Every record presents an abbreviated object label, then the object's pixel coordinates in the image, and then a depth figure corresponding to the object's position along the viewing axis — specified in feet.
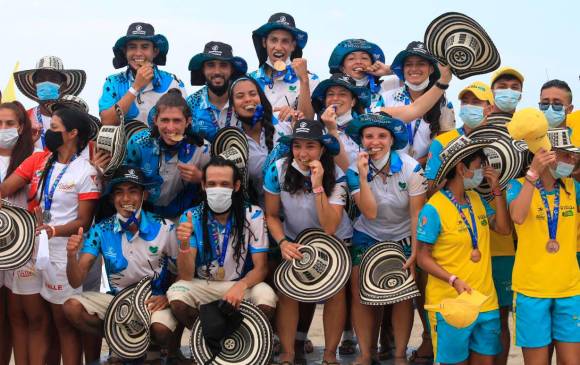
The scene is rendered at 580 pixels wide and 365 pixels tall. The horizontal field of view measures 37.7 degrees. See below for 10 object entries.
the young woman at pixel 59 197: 26.94
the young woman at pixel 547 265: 23.66
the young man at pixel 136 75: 29.96
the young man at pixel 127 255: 26.48
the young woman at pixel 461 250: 24.18
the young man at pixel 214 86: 29.53
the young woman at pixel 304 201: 26.32
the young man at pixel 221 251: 26.37
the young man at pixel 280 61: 30.55
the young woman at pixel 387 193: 26.30
